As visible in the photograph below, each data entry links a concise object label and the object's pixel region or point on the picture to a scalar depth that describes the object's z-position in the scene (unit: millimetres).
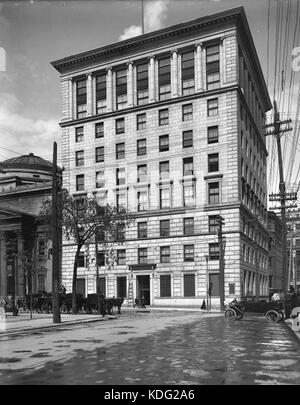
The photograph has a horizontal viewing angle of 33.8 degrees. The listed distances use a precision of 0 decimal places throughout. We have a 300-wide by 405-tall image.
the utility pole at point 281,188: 33875
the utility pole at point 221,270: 44625
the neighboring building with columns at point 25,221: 63531
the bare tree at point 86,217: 37438
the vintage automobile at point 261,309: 26594
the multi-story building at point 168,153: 53875
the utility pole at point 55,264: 26375
